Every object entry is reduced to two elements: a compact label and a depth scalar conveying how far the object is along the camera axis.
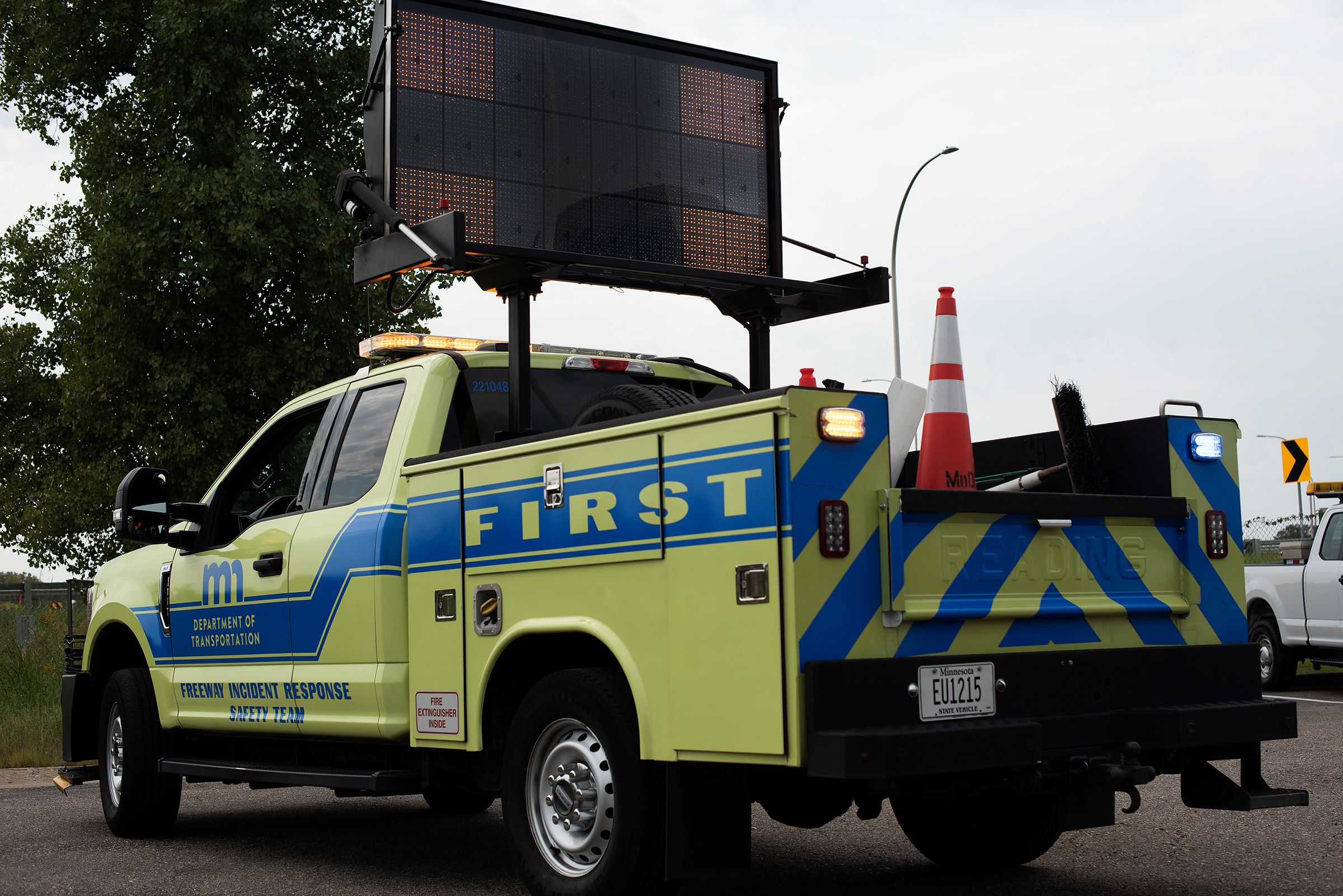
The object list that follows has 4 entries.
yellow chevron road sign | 21.52
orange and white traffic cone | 5.84
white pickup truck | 15.30
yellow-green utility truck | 4.43
